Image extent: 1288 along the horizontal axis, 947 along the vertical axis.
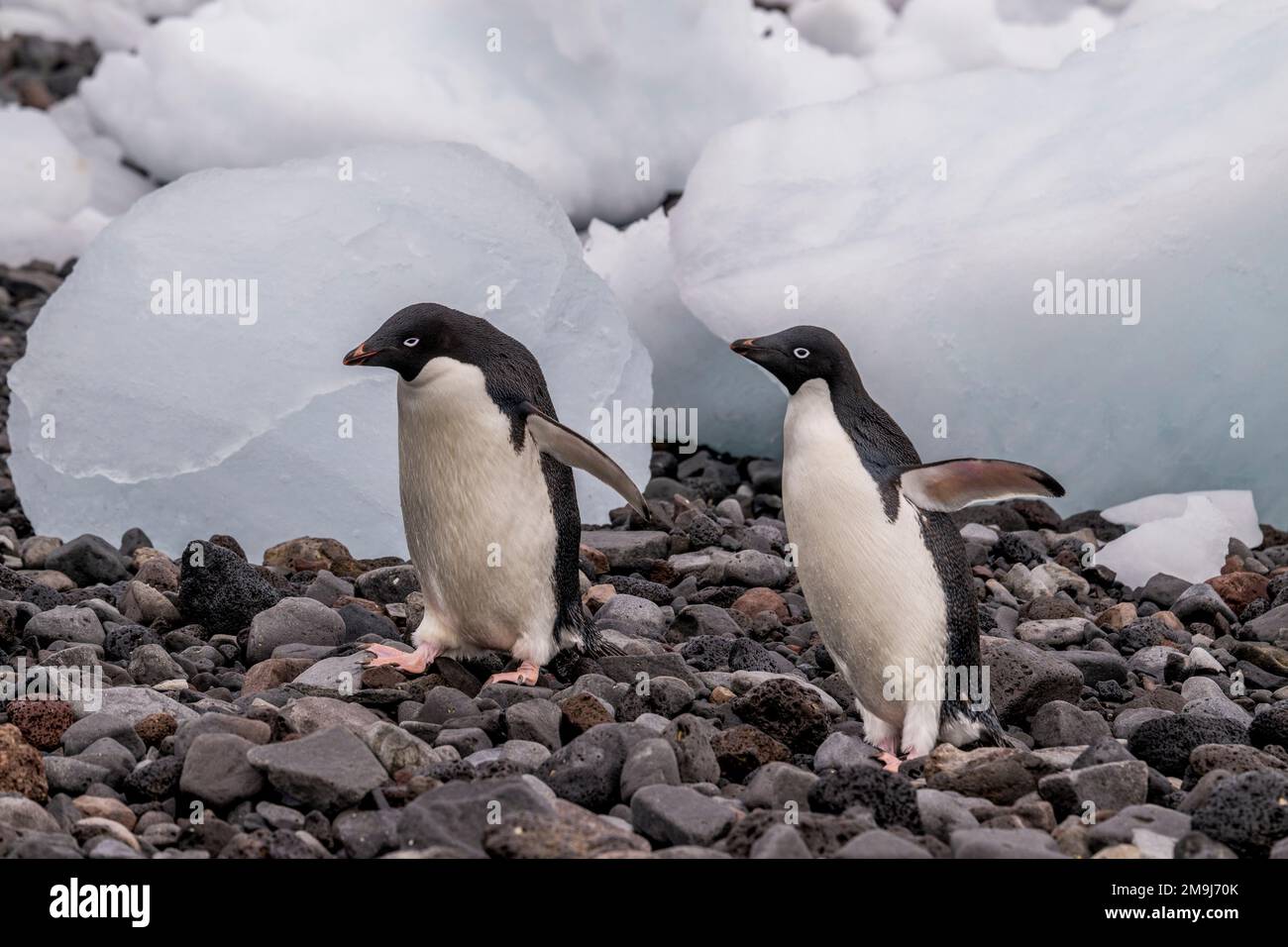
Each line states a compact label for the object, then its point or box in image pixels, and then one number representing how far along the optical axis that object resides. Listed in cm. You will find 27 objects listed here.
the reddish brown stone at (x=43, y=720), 327
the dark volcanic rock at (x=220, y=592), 438
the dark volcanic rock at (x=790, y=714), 347
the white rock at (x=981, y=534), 575
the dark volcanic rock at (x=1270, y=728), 365
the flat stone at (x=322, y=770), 288
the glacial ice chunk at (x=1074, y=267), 594
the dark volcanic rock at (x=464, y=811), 261
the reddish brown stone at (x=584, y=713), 338
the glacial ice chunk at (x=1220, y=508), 599
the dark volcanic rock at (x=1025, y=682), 388
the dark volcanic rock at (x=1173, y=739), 340
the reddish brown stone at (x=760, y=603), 480
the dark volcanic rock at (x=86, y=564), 505
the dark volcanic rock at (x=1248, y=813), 276
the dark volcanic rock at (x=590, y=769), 300
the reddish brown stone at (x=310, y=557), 525
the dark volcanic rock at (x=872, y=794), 283
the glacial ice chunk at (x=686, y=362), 700
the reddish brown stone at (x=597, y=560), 527
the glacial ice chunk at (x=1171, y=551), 564
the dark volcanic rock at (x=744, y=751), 328
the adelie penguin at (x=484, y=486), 377
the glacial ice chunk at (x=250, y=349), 538
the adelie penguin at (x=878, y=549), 354
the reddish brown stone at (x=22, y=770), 287
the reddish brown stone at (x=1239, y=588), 524
